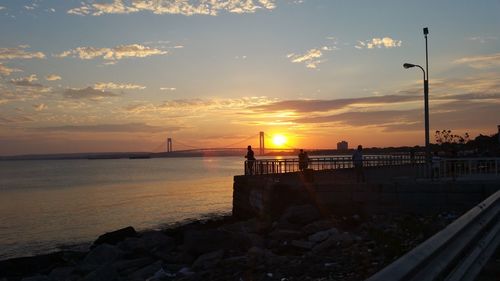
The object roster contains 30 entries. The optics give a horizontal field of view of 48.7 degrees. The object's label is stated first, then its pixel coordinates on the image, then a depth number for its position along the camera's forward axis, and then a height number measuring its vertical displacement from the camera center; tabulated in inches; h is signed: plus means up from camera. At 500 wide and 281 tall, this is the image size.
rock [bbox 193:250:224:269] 558.9 -108.0
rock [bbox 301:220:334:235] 674.2 -89.8
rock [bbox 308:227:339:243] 608.4 -90.3
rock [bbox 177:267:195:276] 542.1 -115.9
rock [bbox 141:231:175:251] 731.4 -114.8
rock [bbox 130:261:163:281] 570.6 -121.7
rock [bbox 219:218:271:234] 790.8 -106.7
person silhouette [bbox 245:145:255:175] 1124.5 -11.5
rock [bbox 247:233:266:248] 649.6 -103.0
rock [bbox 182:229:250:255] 630.5 -98.7
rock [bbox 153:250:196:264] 633.0 -118.3
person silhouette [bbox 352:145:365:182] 986.7 -18.3
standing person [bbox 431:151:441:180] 904.3 -25.3
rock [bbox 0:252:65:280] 744.5 -148.3
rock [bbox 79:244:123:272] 673.6 -123.9
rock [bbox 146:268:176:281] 551.0 -120.1
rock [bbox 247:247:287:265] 517.8 -99.0
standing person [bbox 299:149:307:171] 1040.8 -12.5
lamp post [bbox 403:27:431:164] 1055.6 +90.0
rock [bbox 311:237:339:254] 554.3 -94.0
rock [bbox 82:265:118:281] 557.9 -119.5
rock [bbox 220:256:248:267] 527.3 -103.5
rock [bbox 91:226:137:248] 887.7 -127.6
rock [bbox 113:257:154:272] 631.8 -123.5
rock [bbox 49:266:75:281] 639.1 -136.5
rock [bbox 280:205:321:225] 758.9 -83.8
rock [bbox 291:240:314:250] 594.5 -98.4
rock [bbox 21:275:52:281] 616.1 -133.8
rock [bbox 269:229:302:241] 666.2 -97.4
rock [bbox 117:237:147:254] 720.6 -118.4
